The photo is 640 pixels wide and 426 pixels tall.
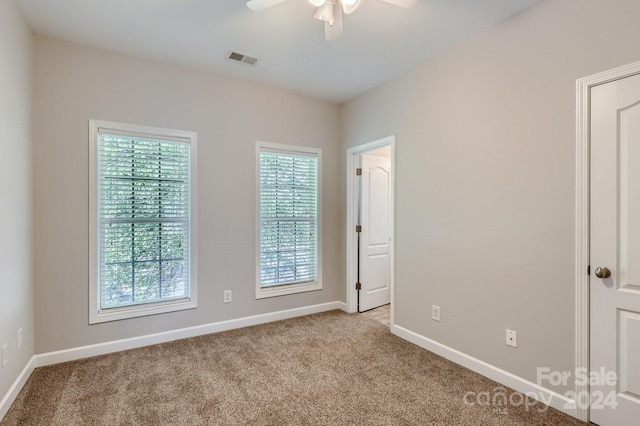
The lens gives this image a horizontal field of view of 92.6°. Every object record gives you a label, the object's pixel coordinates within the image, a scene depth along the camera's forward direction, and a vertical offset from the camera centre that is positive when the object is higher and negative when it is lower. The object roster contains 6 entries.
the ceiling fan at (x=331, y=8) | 1.81 +1.26
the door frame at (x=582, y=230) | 1.85 -0.11
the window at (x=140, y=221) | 2.73 -0.09
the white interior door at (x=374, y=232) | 3.99 -0.28
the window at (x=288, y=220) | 3.58 -0.10
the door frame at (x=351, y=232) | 3.93 -0.26
